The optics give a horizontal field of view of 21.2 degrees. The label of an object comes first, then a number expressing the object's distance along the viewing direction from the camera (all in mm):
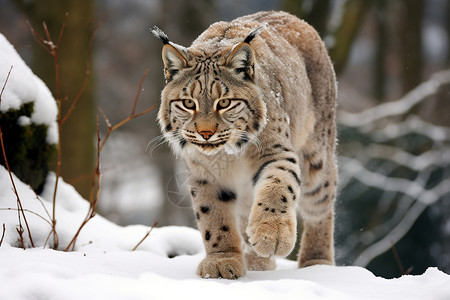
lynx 7547
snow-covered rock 8969
